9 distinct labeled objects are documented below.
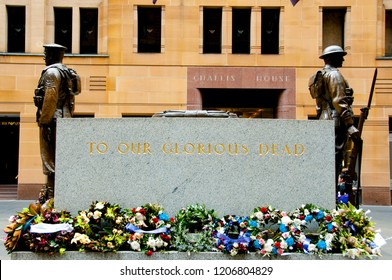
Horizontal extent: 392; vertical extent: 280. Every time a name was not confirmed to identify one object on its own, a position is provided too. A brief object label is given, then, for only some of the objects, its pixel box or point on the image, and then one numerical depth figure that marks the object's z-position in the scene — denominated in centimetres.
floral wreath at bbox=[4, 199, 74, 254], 645
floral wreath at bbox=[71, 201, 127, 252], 649
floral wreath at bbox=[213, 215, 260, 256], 645
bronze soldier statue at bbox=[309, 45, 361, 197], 879
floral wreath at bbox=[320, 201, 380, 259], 661
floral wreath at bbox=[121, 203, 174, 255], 654
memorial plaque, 723
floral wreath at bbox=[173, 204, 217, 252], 658
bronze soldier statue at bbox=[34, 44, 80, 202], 880
